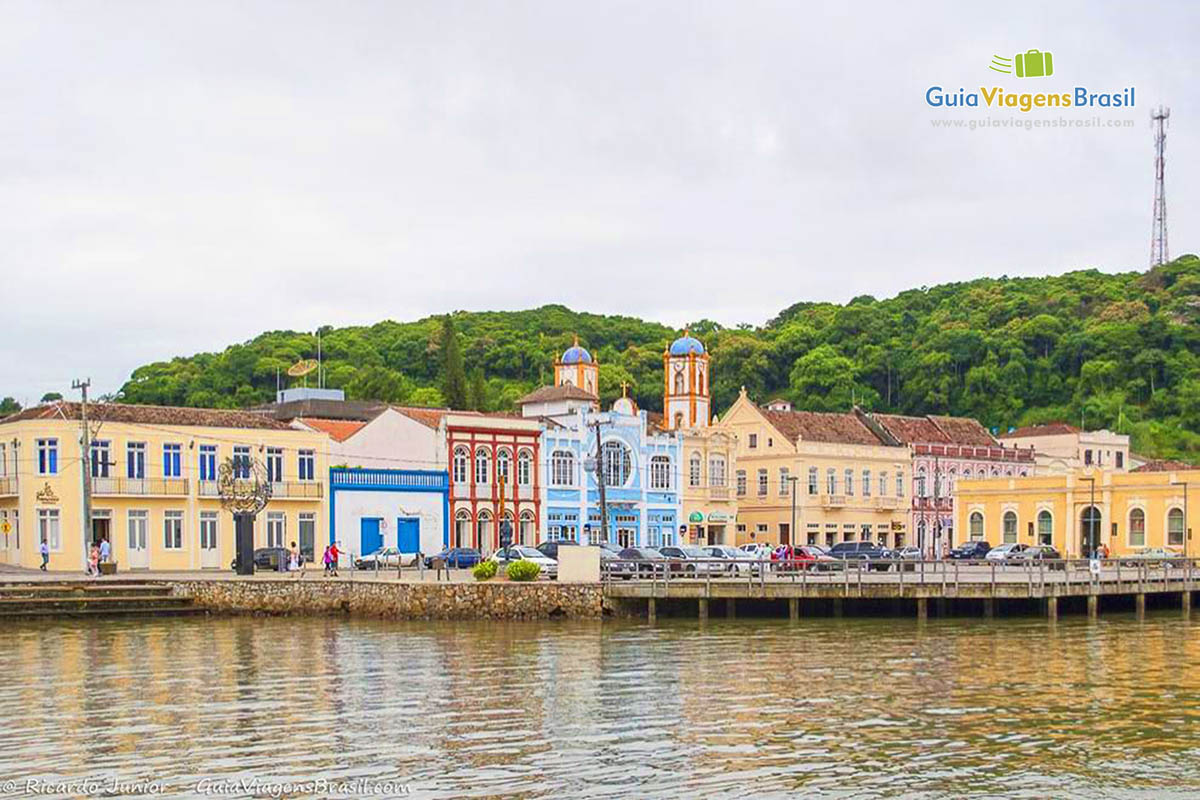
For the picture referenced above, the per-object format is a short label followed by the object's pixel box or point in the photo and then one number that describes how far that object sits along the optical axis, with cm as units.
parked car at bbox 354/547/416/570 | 6072
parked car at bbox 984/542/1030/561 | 6819
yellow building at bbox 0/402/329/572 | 6147
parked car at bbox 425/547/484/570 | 6253
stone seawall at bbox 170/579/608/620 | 4719
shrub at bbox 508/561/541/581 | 4862
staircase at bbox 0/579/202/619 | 4847
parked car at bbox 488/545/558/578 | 5449
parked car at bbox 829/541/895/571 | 6425
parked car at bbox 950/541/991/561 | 7196
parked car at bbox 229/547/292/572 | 6053
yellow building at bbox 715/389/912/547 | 8750
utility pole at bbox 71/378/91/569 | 5650
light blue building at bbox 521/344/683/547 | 7819
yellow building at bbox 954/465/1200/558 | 7550
